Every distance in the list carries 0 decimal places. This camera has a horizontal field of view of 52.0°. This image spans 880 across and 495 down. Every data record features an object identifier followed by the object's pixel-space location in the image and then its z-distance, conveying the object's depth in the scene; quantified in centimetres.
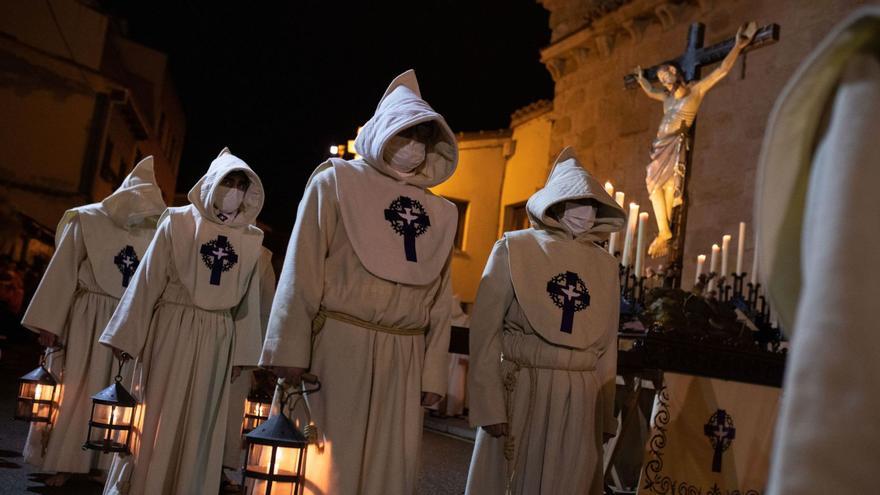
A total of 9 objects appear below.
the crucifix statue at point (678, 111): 871
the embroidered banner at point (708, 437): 551
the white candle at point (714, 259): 859
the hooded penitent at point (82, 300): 708
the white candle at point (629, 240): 764
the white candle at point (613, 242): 723
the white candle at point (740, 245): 825
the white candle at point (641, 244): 766
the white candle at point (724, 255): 859
